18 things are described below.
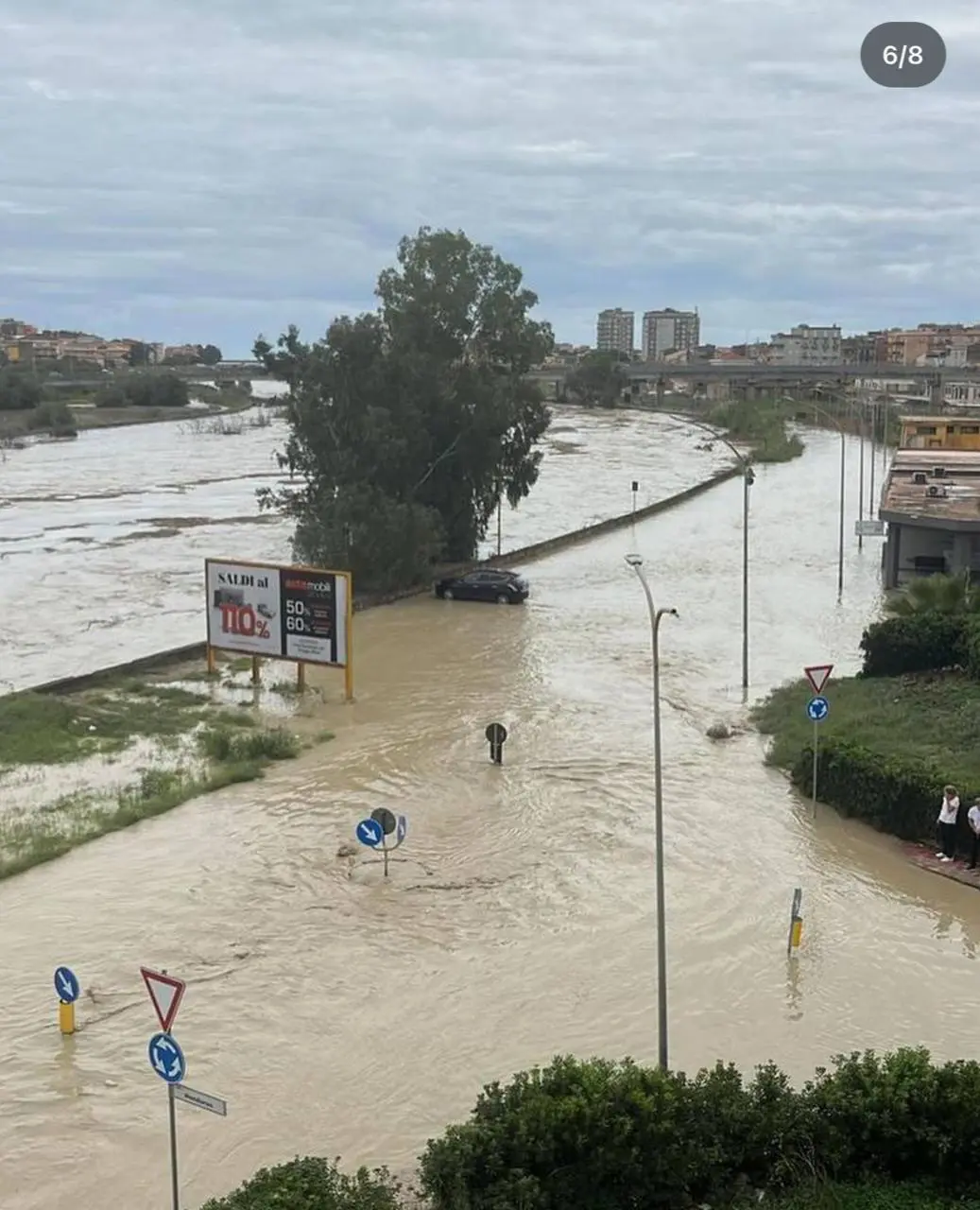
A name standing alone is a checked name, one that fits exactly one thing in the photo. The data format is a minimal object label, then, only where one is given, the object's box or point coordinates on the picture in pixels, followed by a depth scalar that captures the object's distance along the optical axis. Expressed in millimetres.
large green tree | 39219
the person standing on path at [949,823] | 18172
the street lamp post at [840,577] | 41600
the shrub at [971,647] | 25164
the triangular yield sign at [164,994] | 9820
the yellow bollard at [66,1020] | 13898
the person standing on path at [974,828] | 17688
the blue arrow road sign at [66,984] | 12773
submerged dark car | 39469
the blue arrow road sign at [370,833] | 16703
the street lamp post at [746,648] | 28500
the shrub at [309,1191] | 9414
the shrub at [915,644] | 27000
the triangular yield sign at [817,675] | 19328
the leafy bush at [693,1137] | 9930
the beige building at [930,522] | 39969
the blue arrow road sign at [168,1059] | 9594
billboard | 27172
